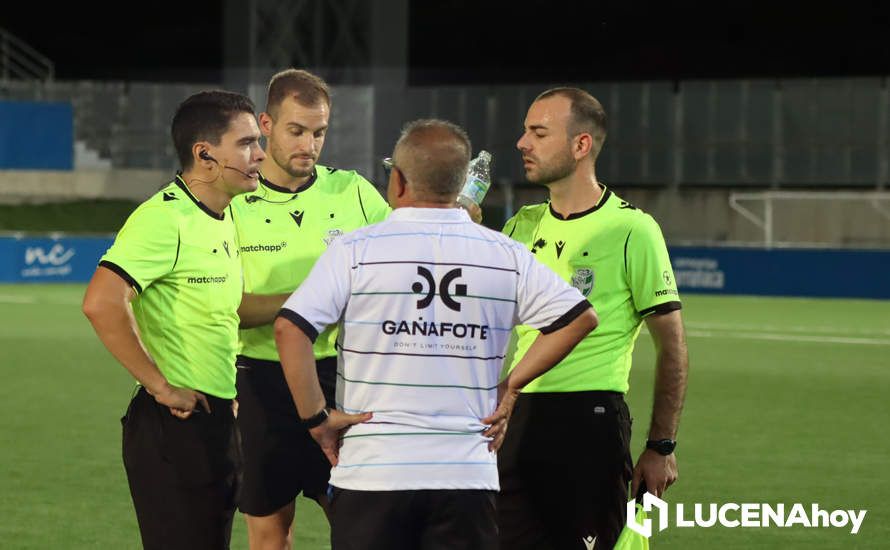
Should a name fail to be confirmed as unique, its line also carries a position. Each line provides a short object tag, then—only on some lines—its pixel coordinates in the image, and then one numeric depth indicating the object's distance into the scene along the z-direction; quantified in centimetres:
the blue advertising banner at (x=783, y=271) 5884
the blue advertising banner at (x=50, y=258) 6537
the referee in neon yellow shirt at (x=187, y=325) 1092
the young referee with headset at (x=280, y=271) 1337
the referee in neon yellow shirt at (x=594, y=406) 1205
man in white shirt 937
